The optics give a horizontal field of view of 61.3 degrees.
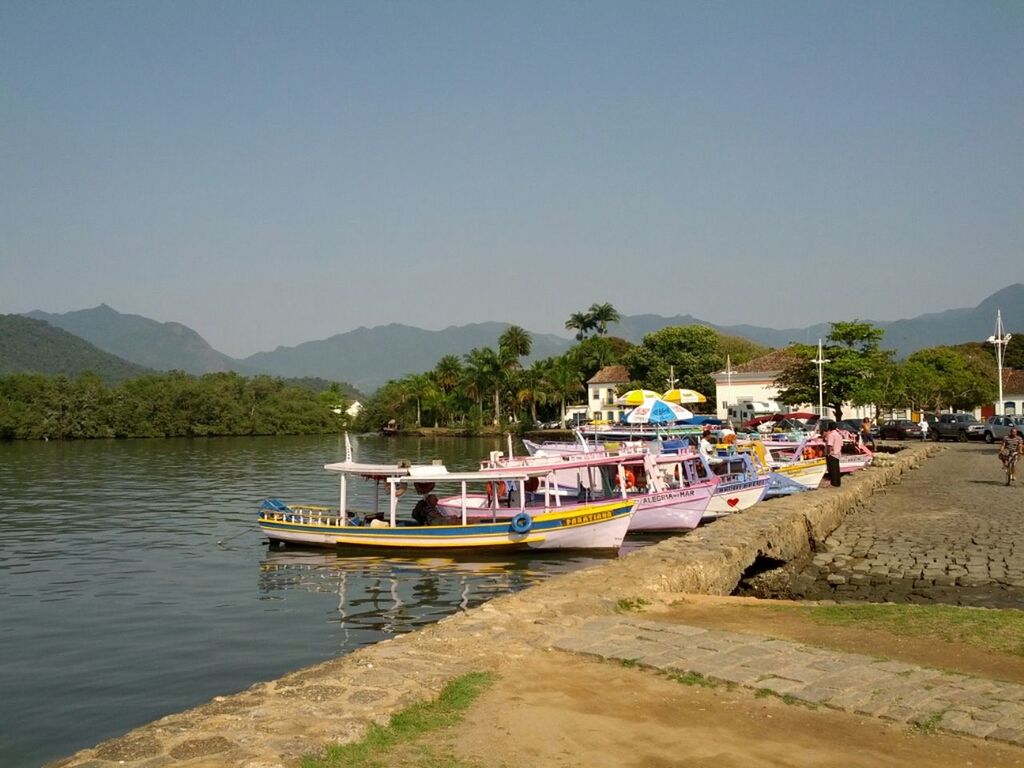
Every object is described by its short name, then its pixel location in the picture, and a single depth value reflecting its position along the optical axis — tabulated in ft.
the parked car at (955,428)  184.34
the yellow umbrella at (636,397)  155.84
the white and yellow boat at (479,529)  73.72
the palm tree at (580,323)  422.82
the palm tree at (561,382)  341.82
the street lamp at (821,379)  192.27
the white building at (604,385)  340.18
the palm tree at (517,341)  368.27
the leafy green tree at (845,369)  197.88
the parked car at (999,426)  167.63
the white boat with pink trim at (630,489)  85.71
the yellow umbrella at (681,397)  173.78
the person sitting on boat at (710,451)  96.10
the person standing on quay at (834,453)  90.89
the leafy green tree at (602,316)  415.93
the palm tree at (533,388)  345.10
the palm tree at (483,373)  351.46
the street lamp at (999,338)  208.93
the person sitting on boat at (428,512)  78.84
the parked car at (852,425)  181.27
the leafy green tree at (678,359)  314.35
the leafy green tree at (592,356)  370.12
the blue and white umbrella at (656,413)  138.41
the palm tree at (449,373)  383.45
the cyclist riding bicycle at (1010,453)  93.35
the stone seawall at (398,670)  20.80
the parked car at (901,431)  192.34
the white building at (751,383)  279.08
